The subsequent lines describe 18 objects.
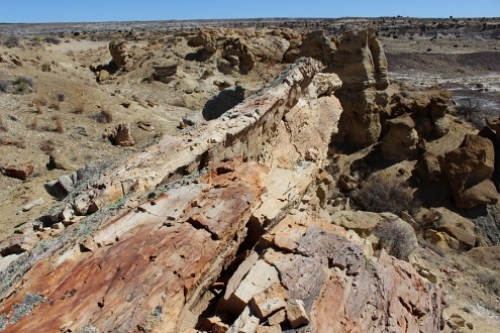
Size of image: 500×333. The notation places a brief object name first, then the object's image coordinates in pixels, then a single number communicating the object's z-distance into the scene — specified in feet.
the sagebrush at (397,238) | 29.78
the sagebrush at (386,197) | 52.08
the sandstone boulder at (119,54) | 95.61
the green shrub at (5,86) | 51.57
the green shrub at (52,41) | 145.48
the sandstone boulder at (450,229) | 42.63
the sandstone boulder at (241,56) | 92.19
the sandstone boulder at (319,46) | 65.21
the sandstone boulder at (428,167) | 56.80
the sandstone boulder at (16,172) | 34.83
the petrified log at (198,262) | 13.03
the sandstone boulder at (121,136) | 44.24
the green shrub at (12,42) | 100.55
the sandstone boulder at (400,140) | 60.29
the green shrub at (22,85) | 52.80
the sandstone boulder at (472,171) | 52.54
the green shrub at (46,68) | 72.94
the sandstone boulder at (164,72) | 81.00
